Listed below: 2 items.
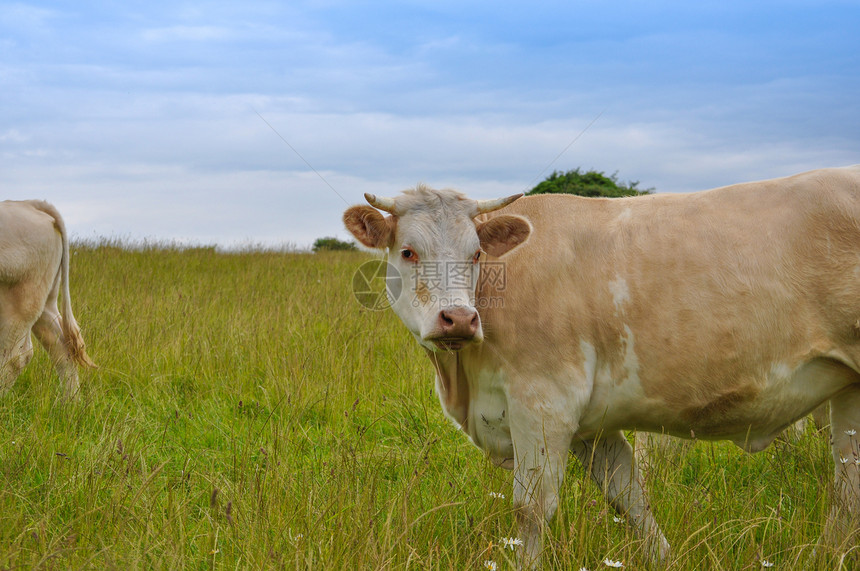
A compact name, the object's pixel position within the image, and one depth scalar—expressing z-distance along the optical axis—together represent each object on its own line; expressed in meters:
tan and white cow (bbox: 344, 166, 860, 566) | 3.43
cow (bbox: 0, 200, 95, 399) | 6.30
